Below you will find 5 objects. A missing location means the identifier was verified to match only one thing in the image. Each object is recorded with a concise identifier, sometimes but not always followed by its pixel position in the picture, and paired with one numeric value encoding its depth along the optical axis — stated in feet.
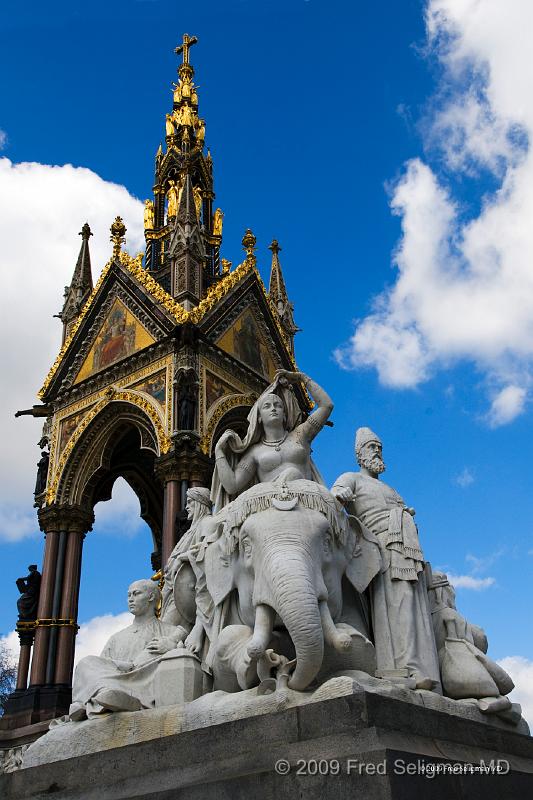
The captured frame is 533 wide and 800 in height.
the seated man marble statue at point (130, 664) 13.93
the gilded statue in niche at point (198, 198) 80.27
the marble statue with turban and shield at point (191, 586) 15.26
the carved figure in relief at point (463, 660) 14.05
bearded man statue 14.03
